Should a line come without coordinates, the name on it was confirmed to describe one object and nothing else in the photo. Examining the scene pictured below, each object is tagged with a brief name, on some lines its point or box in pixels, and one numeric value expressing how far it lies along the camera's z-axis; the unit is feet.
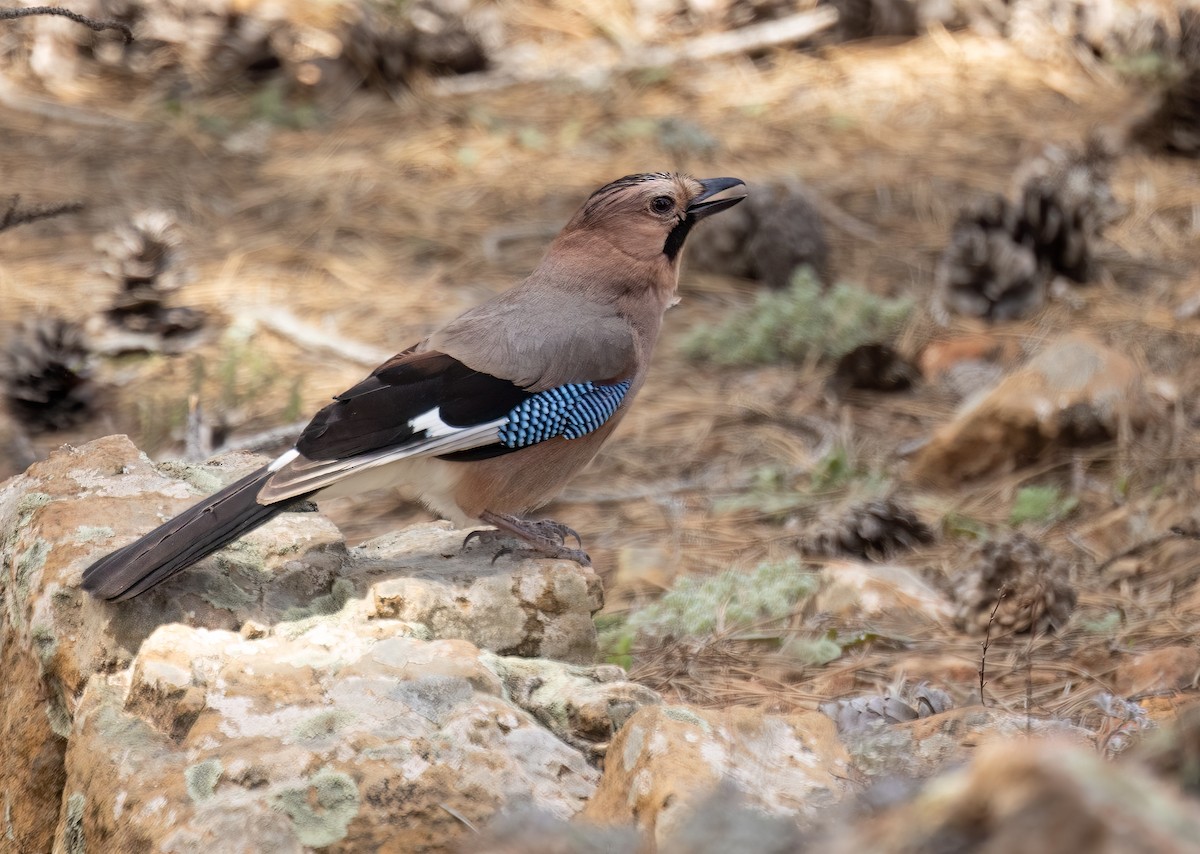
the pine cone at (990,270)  37.55
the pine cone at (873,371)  34.30
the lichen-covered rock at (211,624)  14.92
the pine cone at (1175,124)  43.91
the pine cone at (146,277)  37.40
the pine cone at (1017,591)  23.39
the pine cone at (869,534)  27.30
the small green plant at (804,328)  36.32
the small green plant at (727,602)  24.16
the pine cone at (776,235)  39.52
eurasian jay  18.30
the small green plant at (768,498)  29.89
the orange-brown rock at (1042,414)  29.94
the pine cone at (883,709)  18.70
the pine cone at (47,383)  33.68
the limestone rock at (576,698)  15.43
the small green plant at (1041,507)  28.35
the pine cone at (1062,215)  37.86
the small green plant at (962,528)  28.04
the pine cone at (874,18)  53.31
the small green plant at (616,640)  22.09
